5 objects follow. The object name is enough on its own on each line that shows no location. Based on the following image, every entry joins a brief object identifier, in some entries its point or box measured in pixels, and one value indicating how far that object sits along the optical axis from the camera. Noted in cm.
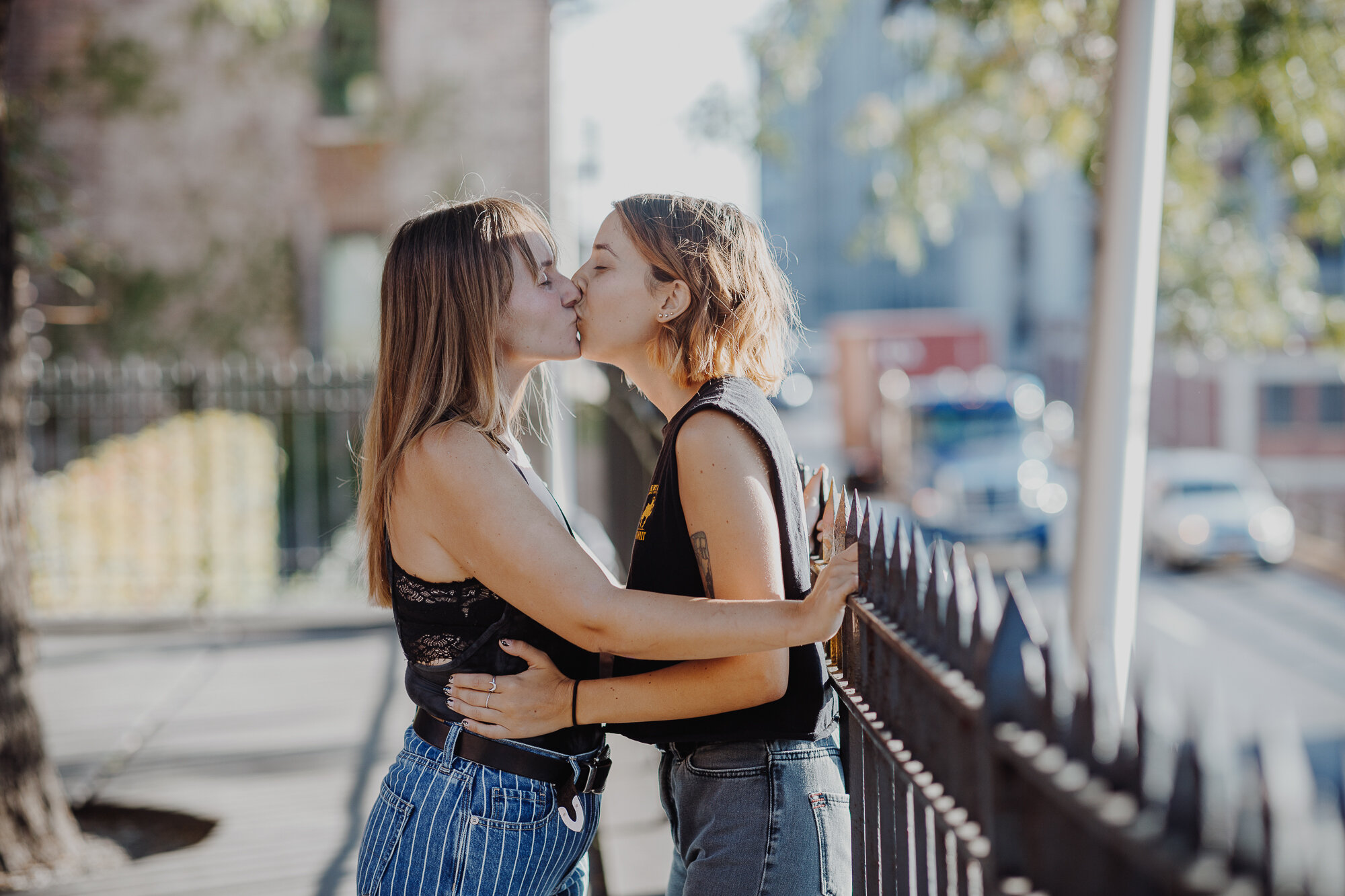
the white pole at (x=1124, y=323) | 469
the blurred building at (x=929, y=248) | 5962
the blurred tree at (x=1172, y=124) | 813
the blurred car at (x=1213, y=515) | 2355
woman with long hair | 192
